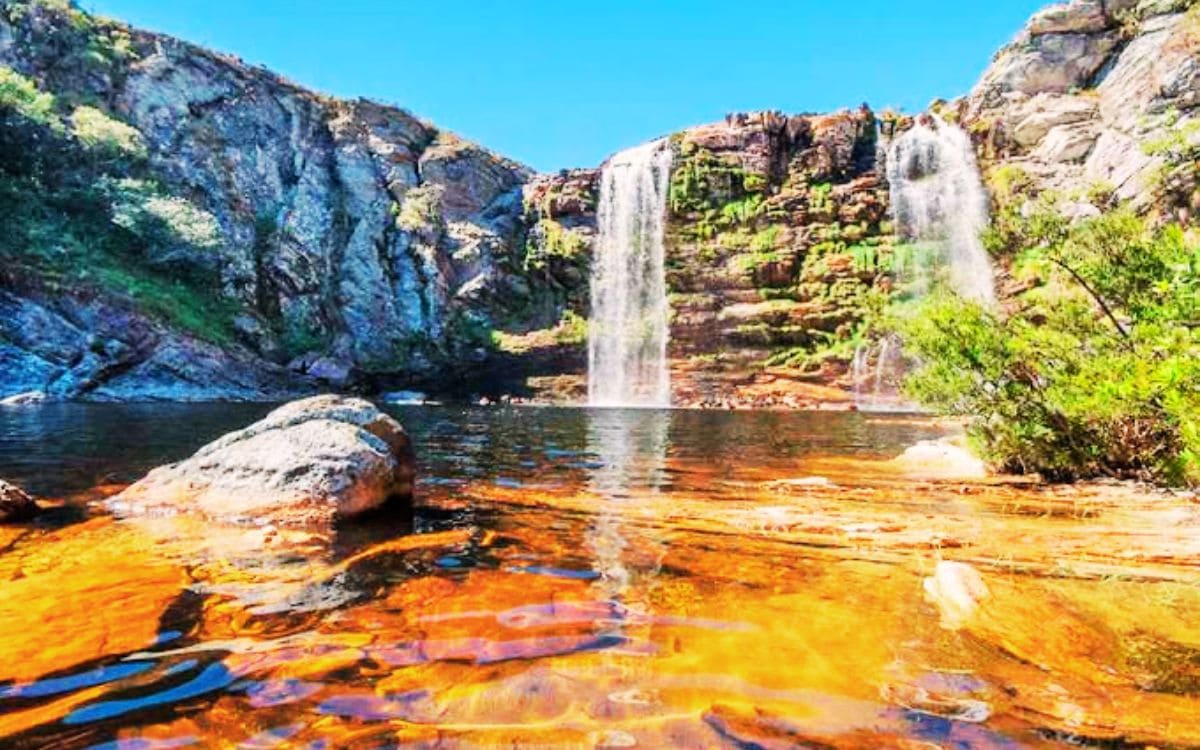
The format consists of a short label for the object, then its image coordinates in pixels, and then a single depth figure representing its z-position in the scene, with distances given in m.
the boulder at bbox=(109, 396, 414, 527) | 7.04
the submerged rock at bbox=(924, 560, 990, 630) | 4.11
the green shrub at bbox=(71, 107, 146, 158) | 39.69
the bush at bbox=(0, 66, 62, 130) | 36.50
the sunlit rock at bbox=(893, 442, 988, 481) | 11.18
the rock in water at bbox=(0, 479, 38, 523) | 6.68
